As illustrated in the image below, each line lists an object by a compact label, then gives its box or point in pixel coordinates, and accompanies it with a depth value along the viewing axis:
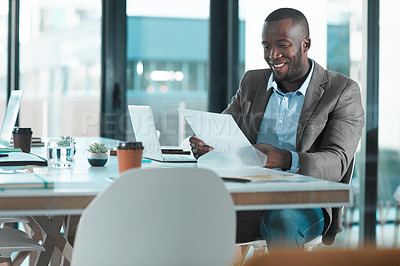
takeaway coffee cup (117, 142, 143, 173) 1.82
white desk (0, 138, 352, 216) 1.44
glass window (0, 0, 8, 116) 4.71
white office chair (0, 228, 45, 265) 2.13
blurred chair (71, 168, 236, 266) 1.35
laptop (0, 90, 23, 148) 2.94
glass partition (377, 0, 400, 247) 3.45
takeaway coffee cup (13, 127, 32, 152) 2.76
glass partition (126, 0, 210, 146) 5.07
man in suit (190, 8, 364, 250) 2.25
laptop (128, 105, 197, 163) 2.33
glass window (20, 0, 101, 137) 4.79
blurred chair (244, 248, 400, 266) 1.03
